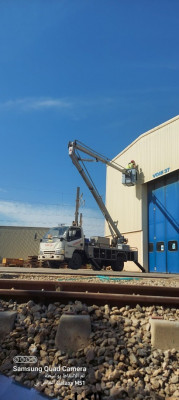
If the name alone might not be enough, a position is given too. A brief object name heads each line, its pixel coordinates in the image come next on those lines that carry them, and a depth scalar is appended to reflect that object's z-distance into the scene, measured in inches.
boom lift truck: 632.4
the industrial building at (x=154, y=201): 849.5
